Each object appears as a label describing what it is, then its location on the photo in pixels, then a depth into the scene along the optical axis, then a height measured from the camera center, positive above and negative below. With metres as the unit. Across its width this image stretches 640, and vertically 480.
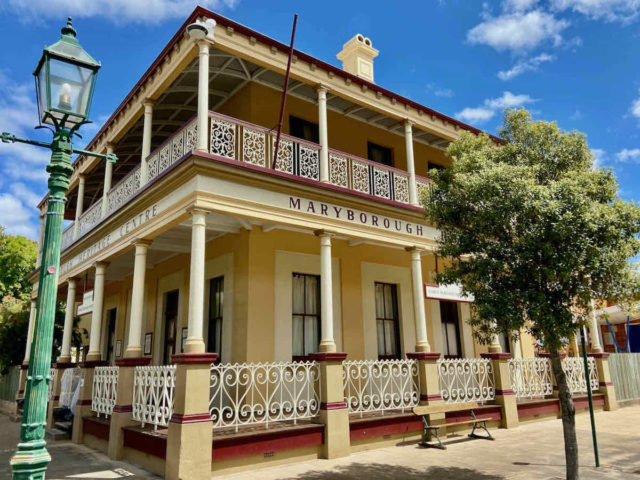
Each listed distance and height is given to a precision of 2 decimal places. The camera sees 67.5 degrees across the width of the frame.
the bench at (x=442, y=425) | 8.86 -1.23
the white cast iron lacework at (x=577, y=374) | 13.07 -0.60
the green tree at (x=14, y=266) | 31.62 +6.31
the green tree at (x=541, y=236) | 5.68 +1.41
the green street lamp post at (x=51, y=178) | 3.60 +1.59
